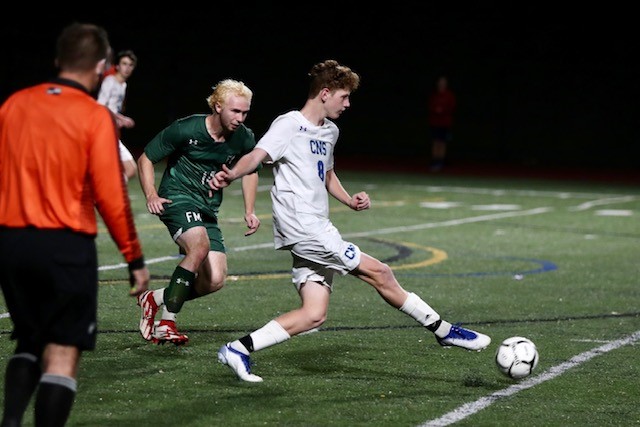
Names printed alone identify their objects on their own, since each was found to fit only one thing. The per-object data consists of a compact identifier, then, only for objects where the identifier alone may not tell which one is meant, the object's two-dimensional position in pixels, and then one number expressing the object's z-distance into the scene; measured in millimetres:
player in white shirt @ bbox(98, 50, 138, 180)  36437
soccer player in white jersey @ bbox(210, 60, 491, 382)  15031
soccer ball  14977
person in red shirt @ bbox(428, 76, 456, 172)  60656
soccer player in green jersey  17156
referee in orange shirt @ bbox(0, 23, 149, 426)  10492
